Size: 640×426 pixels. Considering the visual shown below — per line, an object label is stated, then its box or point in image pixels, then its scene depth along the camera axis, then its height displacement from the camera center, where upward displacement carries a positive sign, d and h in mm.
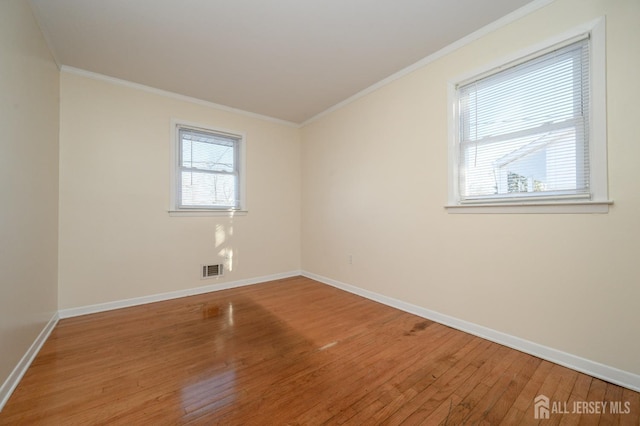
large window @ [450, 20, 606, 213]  1743 +664
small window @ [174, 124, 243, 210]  3420 +661
